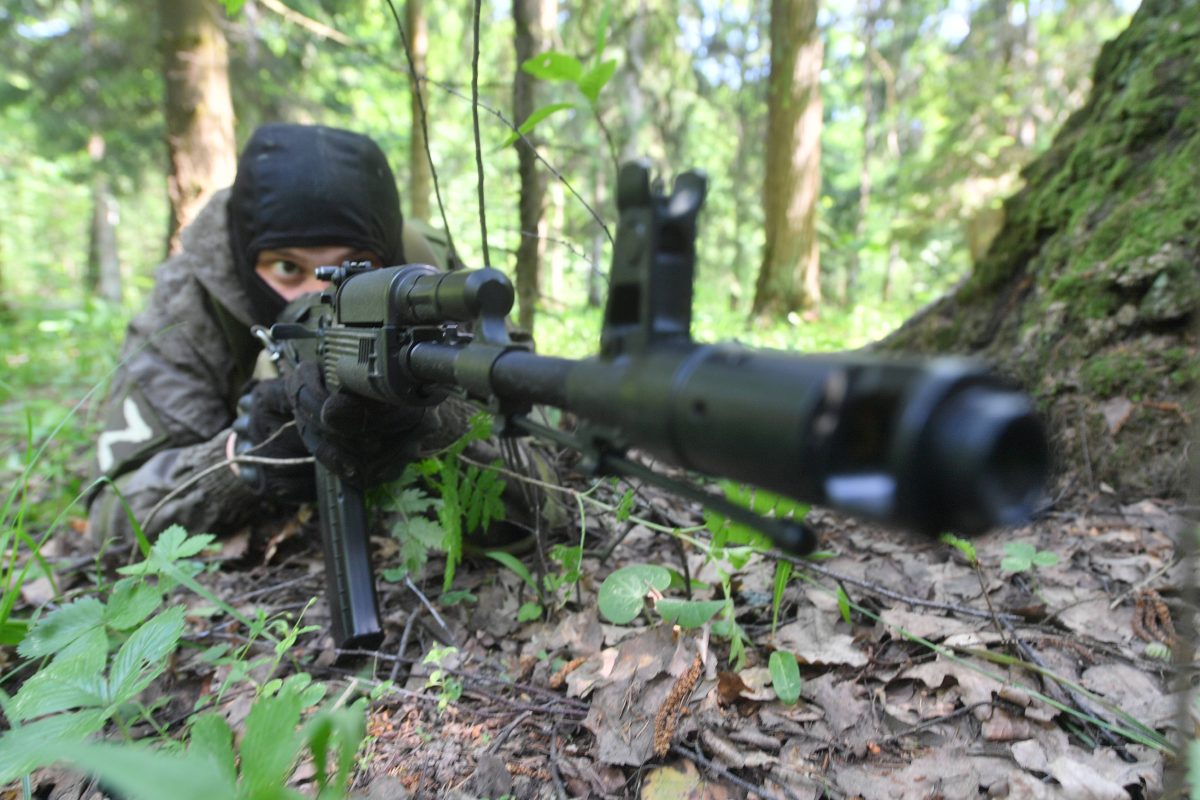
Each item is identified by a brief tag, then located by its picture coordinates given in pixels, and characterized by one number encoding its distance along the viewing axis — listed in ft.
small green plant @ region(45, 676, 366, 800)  0.58
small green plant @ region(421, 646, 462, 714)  1.21
